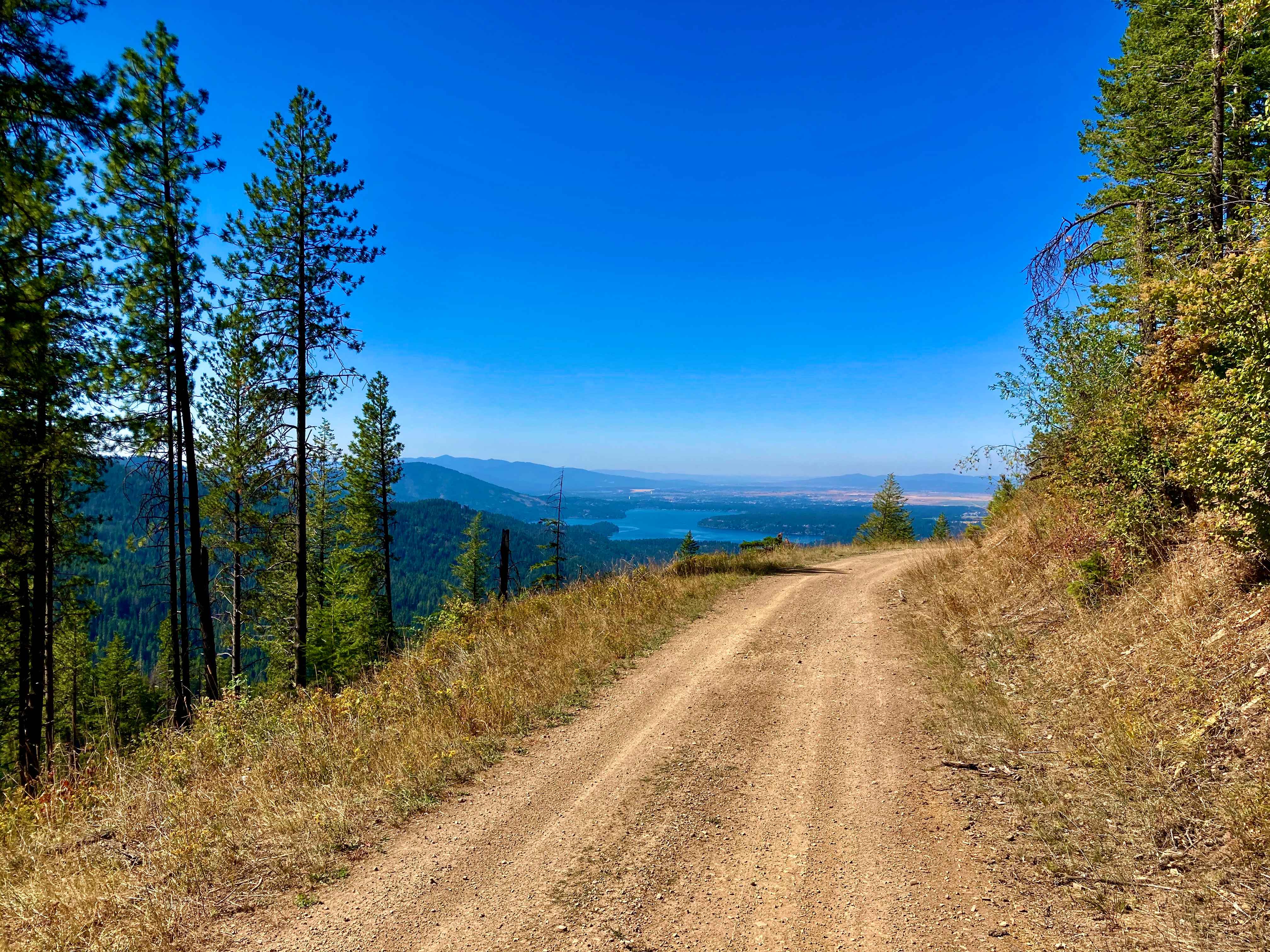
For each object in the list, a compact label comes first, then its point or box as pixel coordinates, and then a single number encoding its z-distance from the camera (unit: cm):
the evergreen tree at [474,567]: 3869
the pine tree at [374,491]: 2919
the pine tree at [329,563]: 2762
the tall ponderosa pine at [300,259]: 1350
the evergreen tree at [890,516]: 4562
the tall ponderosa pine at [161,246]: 1128
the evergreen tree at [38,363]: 615
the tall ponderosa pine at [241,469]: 1419
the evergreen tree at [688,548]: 1999
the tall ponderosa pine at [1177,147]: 951
